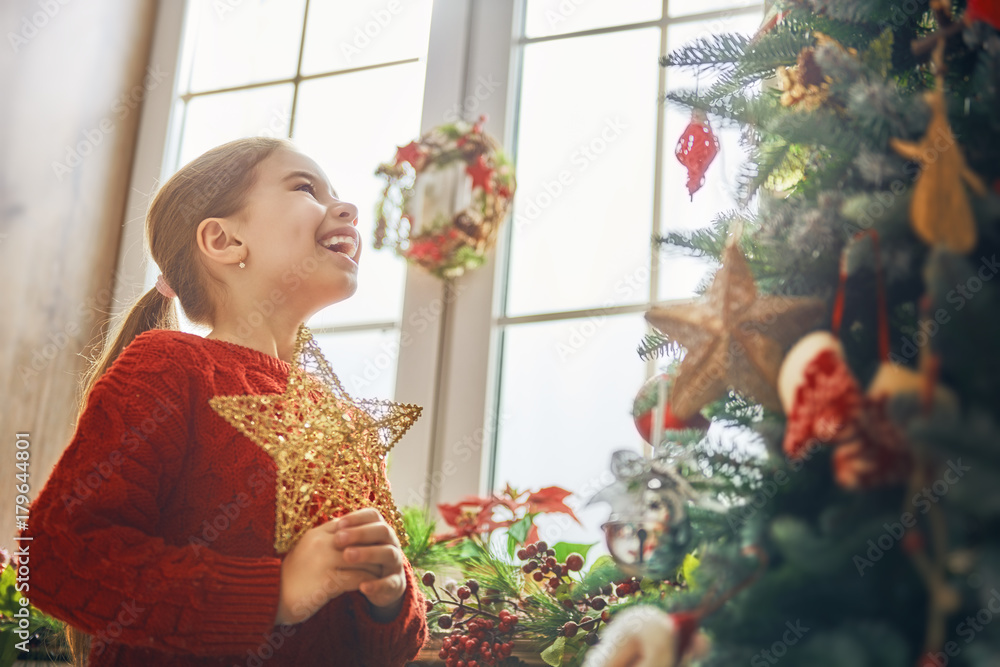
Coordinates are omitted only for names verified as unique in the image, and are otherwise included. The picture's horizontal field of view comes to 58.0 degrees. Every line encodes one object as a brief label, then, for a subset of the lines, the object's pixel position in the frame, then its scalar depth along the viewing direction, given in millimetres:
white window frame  1558
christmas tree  502
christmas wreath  1573
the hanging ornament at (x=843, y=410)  527
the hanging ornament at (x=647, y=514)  710
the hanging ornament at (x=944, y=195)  550
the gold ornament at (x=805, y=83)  842
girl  863
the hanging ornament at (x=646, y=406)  990
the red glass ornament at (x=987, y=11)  600
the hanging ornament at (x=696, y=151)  1192
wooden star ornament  665
